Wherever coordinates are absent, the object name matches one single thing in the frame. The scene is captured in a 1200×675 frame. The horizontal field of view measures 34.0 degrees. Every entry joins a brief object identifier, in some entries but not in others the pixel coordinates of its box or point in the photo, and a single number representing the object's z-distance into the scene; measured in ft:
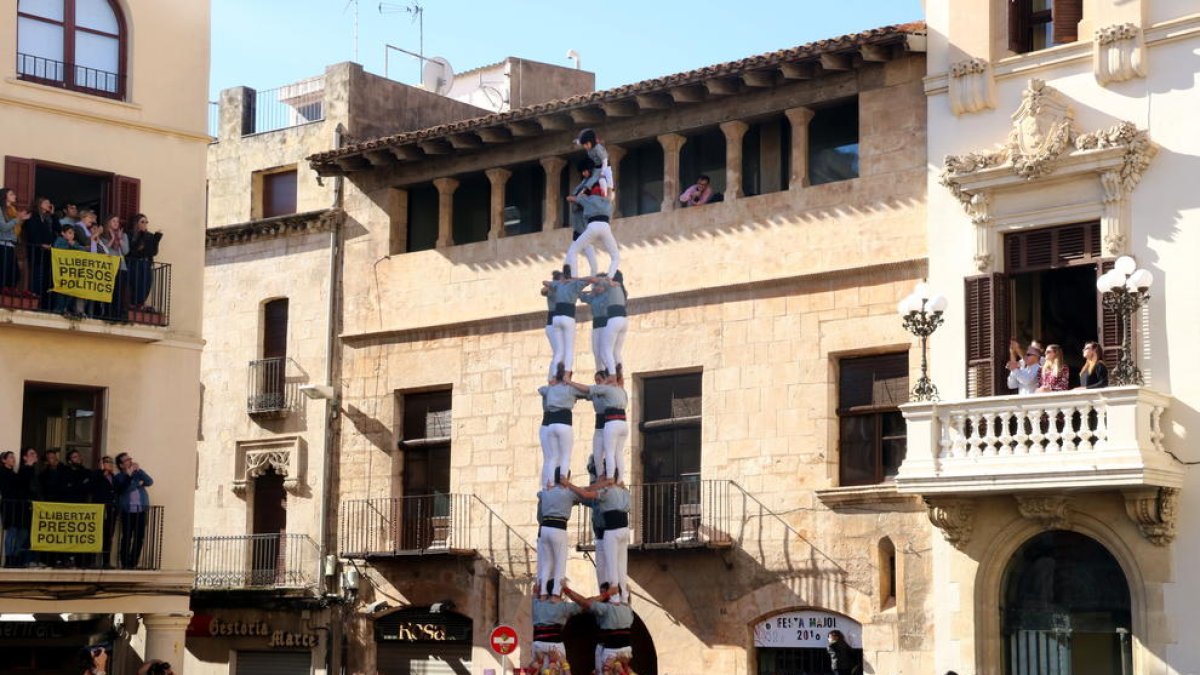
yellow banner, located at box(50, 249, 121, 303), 85.81
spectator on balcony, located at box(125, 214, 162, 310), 89.21
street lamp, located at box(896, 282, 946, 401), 81.66
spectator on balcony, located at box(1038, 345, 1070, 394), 79.40
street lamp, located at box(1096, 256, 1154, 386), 76.07
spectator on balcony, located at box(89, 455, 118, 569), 86.48
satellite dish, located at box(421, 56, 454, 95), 125.39
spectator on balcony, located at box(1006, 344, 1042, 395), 80.64
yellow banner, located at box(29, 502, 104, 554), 83.97
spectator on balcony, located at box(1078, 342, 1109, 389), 78.33
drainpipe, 106.42
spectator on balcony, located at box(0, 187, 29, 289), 84.74
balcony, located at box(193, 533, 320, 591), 108.27
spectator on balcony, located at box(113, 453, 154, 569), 87.25
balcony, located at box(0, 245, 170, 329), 85.15
